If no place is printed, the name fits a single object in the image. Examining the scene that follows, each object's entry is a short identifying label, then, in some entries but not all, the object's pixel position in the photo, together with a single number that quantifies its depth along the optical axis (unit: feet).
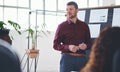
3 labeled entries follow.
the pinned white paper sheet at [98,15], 15.21
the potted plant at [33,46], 24.47
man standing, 11.80
